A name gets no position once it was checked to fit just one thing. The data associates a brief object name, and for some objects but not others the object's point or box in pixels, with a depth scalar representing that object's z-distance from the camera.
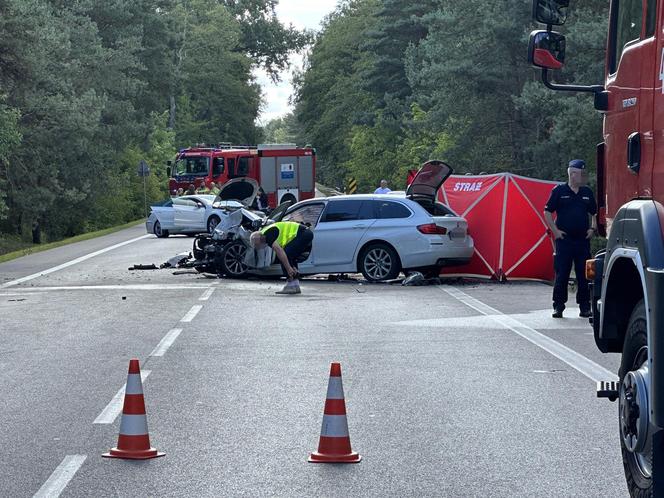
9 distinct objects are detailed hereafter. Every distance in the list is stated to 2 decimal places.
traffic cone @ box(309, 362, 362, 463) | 8.24
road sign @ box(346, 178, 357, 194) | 72.19
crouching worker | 22.48
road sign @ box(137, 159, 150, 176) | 69.81
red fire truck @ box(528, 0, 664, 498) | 6.11
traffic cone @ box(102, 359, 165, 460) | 8.34
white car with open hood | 45.59
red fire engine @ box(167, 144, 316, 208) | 56.84
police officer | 16.98
